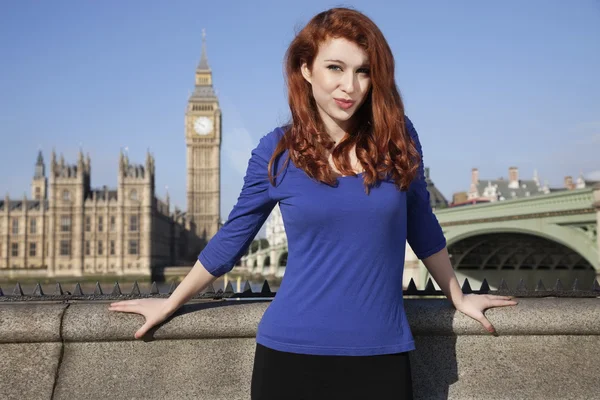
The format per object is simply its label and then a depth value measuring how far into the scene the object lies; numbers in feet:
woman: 6.19
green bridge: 62.95
